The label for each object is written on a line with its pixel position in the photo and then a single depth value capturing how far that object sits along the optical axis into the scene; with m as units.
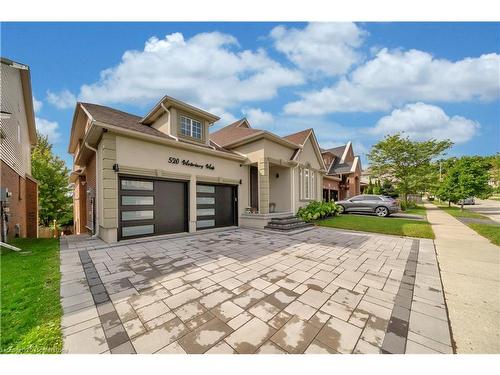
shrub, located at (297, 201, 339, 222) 11.71
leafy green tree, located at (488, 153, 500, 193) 31.50
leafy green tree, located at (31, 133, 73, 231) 18.34
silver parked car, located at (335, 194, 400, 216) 14.57
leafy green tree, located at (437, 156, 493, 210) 19.44
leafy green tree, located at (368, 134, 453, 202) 22.22
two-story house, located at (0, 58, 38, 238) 7.30
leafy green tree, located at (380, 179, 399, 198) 27.56
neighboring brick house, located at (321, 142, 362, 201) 23.99
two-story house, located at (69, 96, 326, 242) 6.97
